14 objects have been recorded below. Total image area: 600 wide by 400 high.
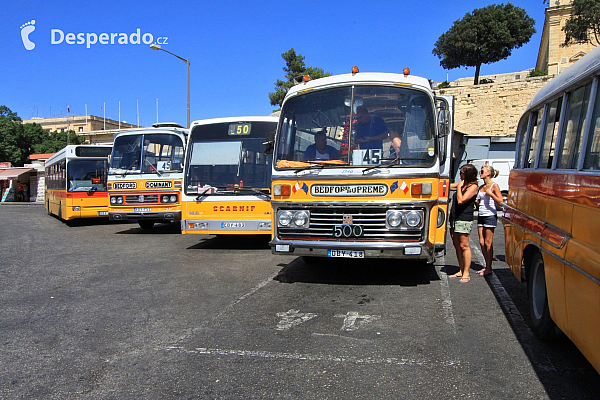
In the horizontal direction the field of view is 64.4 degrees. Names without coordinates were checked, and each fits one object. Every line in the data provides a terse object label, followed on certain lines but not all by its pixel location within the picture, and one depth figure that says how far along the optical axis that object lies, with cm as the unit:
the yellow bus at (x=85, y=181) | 1636
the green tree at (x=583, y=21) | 3769
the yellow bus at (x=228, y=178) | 955
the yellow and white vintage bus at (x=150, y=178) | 1280
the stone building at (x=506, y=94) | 5250
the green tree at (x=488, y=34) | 5922
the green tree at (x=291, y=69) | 4909
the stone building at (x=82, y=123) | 9394
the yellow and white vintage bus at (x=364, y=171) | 595
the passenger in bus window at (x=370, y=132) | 619
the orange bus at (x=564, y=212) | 305
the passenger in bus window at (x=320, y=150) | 634
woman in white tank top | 722
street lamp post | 2134
